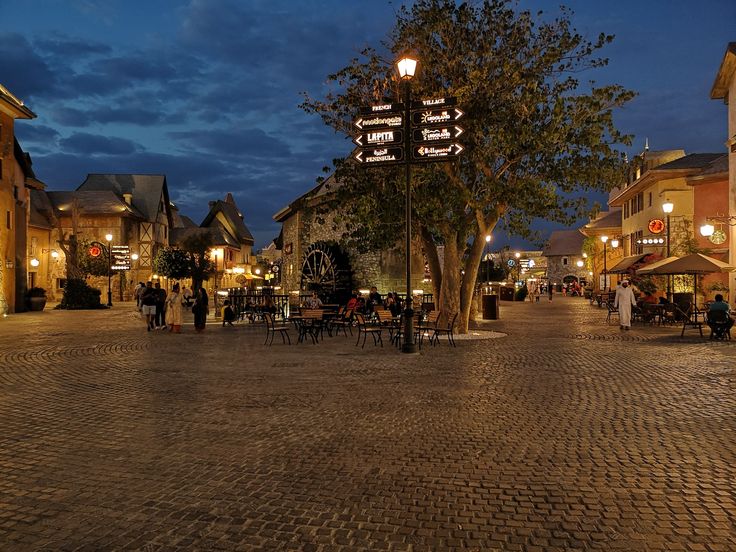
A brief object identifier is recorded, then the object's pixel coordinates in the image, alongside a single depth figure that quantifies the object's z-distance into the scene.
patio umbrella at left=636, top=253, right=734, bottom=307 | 21.03
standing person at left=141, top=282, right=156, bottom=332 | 21.56
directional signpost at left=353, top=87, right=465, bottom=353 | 14.31
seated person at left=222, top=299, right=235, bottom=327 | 24.19
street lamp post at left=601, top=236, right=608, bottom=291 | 44.94
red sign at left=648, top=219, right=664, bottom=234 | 35.00
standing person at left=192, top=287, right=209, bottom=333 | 20.80
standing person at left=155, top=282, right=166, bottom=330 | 22.09
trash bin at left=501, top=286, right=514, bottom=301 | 53.12
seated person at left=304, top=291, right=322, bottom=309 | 21.67
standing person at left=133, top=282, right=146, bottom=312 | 24.94
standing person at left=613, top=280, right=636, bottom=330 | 21.56
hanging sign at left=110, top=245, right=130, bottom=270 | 44.16
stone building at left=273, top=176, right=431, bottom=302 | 29.38
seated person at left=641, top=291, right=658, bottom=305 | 29.15
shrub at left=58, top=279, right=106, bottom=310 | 37.81
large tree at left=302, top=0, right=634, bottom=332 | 17.59
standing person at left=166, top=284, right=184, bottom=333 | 21.12
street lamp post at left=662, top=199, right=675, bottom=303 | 24.80
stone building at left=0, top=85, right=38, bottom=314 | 31.33
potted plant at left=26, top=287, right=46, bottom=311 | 34.72
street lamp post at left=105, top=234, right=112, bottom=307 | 41.11
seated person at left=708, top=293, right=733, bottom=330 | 17.91
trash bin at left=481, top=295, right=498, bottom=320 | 26.95
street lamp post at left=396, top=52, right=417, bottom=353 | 14.23
